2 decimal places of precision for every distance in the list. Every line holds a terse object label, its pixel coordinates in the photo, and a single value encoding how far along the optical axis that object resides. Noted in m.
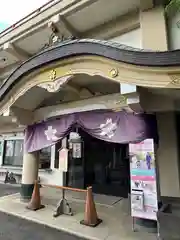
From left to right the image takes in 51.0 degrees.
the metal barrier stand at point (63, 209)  5.52
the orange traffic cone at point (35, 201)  6.04
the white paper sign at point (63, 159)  5.88
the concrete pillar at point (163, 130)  5.80
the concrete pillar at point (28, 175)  6.88
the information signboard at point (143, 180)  4.36
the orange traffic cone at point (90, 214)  4.84
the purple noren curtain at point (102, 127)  4.61
